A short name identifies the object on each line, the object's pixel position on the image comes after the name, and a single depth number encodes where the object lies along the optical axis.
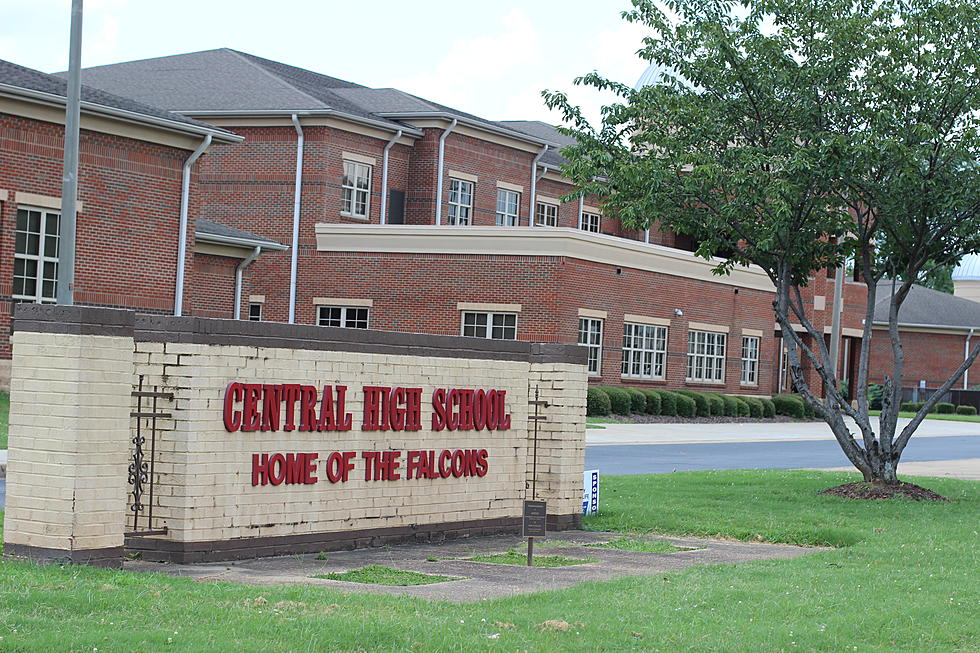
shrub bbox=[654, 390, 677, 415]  43.70
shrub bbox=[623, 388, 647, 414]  42.41
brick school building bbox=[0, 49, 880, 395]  39.72
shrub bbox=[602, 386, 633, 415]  41.47
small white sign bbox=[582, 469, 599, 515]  15.61
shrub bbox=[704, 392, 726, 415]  46.16
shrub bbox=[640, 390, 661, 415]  42.94
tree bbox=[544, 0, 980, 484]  18.34
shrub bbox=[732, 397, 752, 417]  47.72
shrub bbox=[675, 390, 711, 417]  45.25
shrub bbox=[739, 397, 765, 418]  48.72
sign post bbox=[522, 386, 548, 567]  11.34
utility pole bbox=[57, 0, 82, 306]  20.64
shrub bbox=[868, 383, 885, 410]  69.50
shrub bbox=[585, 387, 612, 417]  40.50
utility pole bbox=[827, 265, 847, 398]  41.82
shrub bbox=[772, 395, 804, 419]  51.31
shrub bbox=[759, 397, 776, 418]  49.78
